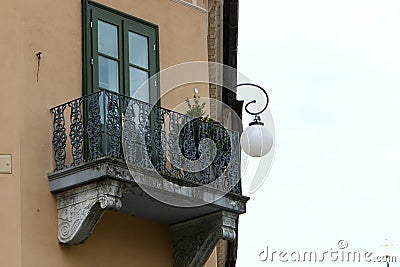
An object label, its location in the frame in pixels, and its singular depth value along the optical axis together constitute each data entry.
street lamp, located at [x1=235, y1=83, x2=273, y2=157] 17.14
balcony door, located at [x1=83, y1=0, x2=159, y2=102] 17.33
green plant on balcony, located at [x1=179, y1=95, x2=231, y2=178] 17.47
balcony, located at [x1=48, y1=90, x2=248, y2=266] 16.23
